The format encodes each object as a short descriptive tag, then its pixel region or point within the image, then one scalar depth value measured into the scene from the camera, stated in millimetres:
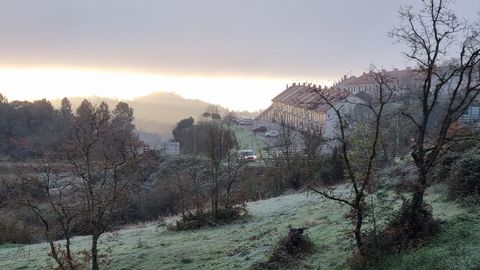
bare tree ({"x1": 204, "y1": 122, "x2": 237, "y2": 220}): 30012
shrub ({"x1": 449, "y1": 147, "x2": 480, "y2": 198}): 18047
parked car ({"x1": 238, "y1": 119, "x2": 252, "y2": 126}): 107938
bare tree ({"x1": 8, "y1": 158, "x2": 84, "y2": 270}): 18000
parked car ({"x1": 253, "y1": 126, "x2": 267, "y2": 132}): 97662
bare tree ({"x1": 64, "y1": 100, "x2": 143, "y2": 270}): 18531
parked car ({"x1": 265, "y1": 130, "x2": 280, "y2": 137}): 86188
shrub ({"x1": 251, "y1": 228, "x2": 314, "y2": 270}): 16875
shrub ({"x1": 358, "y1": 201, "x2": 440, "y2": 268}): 14477
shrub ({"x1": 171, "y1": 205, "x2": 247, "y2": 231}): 28448
